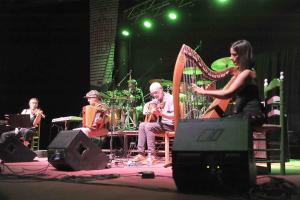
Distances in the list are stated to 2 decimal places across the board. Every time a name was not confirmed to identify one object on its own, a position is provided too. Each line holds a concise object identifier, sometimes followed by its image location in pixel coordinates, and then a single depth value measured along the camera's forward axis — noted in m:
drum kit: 6.70
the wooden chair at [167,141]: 5.19
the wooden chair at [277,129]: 4.02
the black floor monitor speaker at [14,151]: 6.32
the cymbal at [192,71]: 3.96
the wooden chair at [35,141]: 8.20
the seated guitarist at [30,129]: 7.34
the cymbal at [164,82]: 6.52
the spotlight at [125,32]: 8.70
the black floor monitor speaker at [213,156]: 2.55
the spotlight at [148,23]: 8.17
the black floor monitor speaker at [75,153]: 4.55
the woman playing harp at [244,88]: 3.02
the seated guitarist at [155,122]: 5.53
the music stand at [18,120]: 5.48
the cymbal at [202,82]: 4.52
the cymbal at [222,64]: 5.98
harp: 3.81
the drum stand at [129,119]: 6.96
